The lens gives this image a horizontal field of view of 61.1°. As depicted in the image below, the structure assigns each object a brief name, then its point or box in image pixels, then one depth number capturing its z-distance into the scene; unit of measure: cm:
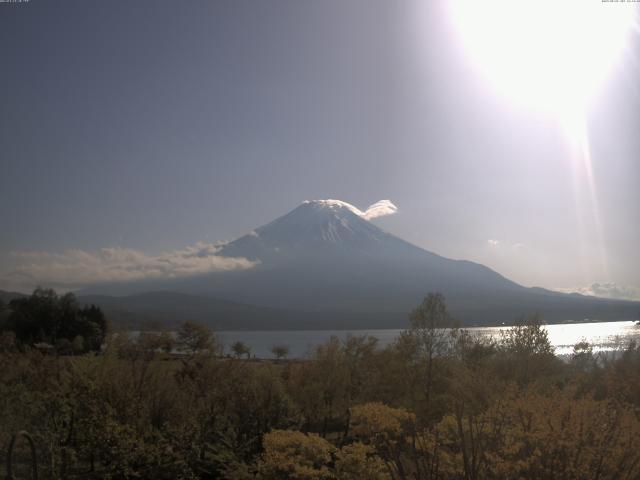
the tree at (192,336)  4248
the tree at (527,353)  1912
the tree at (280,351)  5349
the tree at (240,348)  4736
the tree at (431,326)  1977
